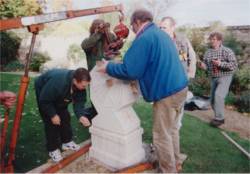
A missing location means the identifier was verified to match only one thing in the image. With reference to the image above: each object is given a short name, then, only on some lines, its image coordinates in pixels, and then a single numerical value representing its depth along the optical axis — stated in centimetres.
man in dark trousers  244
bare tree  1106
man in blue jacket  212
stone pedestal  241
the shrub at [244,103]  488
